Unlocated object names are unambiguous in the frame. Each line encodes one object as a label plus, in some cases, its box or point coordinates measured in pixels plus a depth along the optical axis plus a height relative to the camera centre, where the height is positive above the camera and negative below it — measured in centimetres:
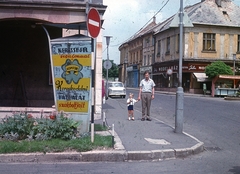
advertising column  934 +15
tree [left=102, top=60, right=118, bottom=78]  9312 +189
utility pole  1102 -58
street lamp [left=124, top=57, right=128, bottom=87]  7443 +304
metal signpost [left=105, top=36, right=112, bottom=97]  2196 +235
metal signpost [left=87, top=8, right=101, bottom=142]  829 +125
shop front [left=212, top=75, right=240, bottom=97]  3666 -43
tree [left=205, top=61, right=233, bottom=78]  3947 +124
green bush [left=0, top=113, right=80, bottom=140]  844 -114
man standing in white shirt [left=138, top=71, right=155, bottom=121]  1377 -42
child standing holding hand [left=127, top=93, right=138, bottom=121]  1410 -99
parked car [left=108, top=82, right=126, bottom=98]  3312 -85
